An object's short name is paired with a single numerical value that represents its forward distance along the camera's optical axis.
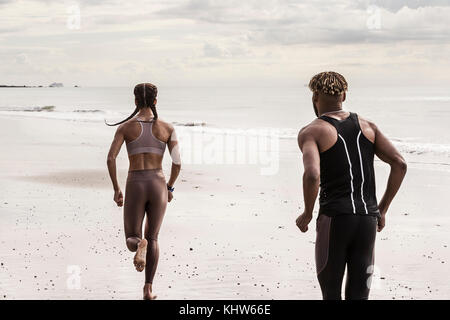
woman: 6.61
